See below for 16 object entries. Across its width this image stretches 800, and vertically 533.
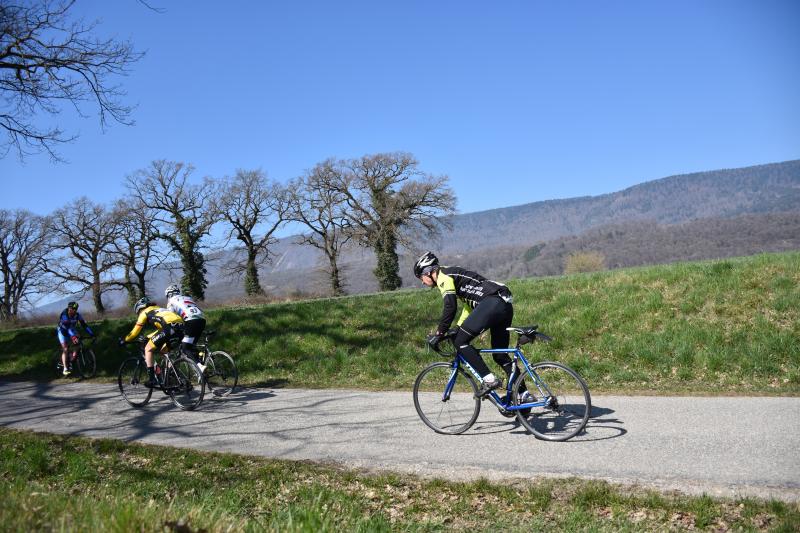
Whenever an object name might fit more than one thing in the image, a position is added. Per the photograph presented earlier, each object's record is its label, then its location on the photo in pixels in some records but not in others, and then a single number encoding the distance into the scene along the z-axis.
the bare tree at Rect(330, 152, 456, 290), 55.75
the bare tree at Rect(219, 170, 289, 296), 58.00
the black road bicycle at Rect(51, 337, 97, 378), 16.44
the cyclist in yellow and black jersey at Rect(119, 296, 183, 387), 10.94
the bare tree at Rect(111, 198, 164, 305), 57.16
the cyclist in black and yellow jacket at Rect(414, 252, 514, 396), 7.23
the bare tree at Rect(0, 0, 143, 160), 15.36
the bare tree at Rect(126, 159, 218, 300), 53.16
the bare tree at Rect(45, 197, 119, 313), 59.53
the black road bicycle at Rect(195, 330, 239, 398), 11.16
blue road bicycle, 6.80
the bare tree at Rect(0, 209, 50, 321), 62.16
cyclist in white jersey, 10.88
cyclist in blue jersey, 16.36
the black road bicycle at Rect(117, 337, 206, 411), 10.65
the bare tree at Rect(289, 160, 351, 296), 59.22
